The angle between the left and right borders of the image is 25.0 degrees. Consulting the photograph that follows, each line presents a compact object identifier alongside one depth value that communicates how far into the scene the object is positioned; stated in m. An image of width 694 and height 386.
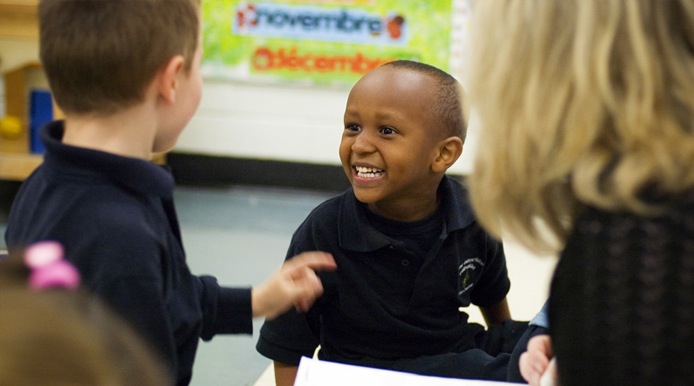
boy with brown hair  1.51
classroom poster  3.83
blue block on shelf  3.76
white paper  1.74
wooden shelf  3.49
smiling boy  1.90
